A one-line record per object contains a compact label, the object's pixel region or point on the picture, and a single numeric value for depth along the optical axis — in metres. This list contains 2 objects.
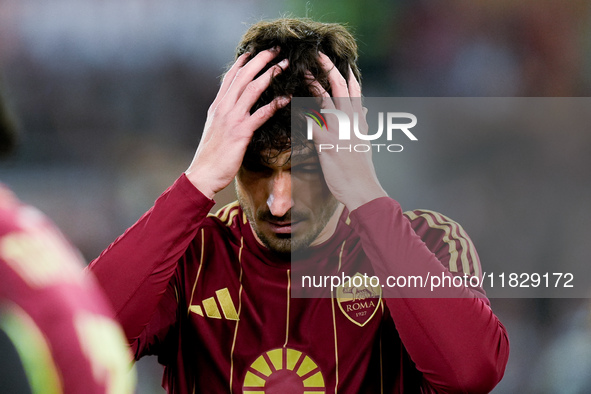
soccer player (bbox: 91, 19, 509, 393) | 9.68
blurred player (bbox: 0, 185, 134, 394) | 6.24
